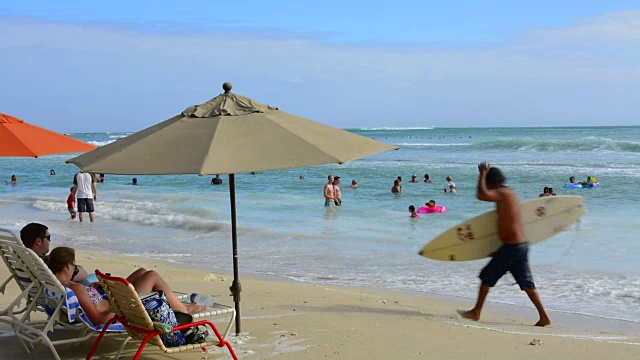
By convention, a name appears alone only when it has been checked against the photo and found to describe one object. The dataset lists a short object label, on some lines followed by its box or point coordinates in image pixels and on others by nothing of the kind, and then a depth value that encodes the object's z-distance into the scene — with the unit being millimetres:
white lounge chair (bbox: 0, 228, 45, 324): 5473
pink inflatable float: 18219
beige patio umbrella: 4672
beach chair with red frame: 4801
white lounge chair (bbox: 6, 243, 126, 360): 5129
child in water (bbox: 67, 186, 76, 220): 18484
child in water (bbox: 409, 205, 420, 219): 17250
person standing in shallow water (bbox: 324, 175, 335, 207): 20547
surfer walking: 7066
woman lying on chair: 5215
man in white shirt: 17141
